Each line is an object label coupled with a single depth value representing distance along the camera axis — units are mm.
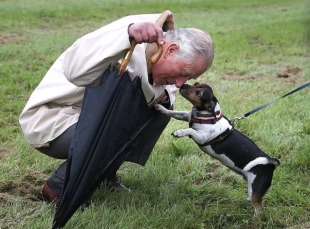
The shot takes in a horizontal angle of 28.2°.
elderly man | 2768
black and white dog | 3076
